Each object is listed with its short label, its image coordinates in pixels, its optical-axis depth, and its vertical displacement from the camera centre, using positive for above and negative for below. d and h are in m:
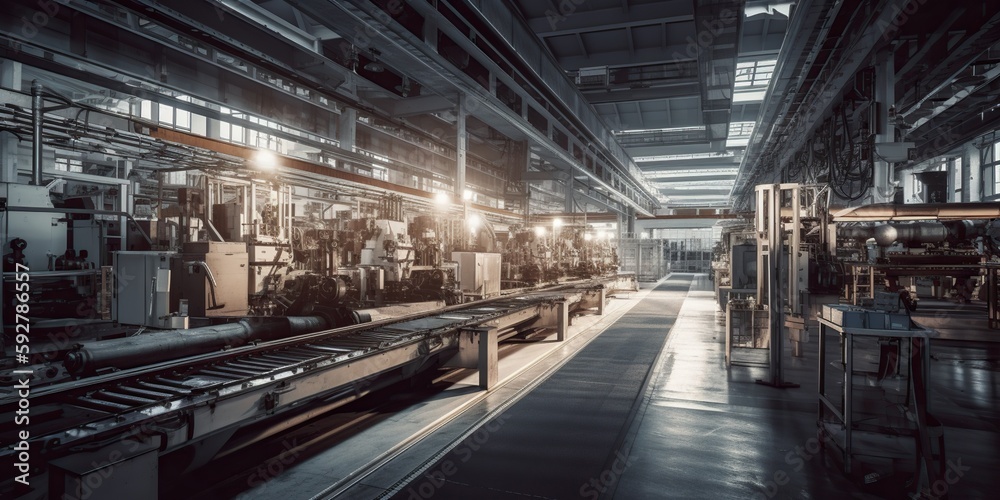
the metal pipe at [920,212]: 8.76 +0.83
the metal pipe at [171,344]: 3.74 -0.87
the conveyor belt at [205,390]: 2.64 -0.97
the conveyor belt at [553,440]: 3.25 -1.56
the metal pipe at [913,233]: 10.66 +0.53
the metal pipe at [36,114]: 6.90 +1.91
